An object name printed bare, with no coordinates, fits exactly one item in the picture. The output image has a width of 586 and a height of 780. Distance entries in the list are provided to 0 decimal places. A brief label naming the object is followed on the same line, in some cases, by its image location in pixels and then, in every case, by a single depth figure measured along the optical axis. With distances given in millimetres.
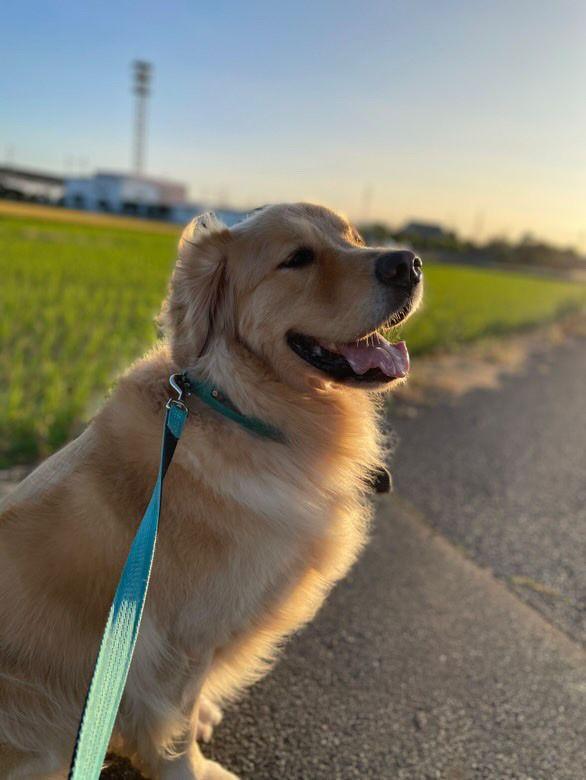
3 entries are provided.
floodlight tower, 89062
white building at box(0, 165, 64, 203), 85188
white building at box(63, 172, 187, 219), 95562
